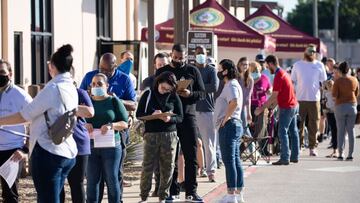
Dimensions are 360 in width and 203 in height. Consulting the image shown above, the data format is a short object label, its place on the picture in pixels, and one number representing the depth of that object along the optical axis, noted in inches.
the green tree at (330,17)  5428.2
